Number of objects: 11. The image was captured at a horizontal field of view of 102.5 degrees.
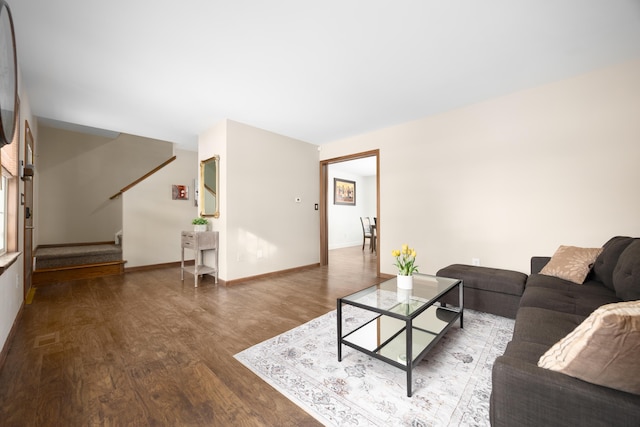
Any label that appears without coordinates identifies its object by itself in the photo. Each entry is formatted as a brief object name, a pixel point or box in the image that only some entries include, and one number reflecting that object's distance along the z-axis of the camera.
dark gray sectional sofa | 0.74
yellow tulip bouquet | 2.06
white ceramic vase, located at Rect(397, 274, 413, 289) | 2.04
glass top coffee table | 1.56
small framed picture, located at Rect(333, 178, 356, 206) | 7.91
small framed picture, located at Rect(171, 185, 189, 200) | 5.16
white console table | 3.70
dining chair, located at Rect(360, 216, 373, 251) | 7.12
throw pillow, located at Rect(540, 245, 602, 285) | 2.15
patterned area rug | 1.29
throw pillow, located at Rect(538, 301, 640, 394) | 0.70
